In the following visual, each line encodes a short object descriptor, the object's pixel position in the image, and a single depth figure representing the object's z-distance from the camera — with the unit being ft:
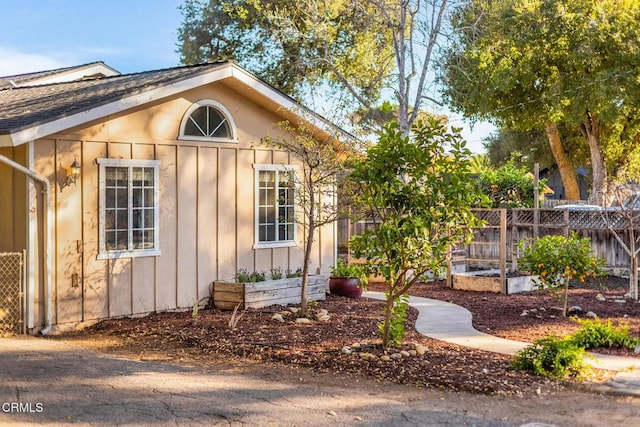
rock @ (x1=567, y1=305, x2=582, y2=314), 38.01
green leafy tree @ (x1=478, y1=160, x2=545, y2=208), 71.00
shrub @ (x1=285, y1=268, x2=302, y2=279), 43.05
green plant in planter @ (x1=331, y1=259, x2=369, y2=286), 45.73
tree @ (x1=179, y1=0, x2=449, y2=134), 62.59
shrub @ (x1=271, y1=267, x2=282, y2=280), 41.73
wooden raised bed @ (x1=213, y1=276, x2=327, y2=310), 38.78
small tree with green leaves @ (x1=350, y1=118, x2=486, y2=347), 26.00
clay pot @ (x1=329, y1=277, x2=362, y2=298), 44.98
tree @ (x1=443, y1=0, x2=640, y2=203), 84.79
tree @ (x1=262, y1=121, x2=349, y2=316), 35.78
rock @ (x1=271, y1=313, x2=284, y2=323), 35.29
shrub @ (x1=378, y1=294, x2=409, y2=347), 27.91
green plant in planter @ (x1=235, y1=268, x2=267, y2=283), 40.40
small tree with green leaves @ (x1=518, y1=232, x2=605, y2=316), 36.94
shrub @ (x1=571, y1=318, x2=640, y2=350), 29.40
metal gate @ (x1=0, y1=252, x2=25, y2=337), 32.53
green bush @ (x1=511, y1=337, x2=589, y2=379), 24.91
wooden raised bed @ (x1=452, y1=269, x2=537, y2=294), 47.91
